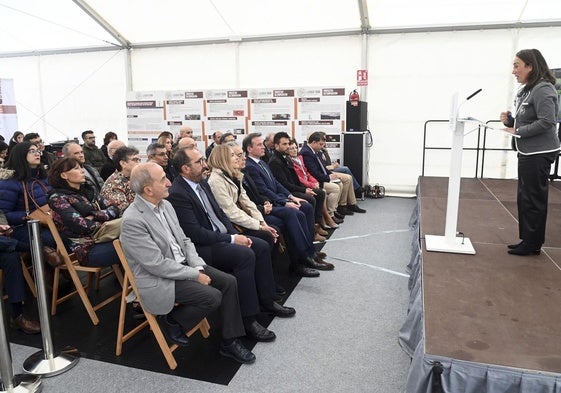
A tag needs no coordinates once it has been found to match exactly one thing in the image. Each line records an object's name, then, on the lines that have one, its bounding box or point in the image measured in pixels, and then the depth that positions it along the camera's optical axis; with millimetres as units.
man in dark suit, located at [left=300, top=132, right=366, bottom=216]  5578
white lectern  2664
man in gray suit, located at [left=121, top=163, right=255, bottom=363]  2244
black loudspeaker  6852
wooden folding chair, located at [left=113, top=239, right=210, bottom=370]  2344
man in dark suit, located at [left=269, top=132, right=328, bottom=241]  4746
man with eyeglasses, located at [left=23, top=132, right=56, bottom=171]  5441
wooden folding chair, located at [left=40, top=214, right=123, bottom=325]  2781
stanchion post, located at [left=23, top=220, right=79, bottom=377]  2326
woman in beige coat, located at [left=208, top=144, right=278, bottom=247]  3279
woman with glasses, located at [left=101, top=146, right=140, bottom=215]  3209
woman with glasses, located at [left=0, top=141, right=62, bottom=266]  3059
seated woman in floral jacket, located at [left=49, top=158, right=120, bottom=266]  2777
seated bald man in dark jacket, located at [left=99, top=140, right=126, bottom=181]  4691
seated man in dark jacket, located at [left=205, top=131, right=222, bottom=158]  6248
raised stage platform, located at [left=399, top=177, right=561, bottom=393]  1590
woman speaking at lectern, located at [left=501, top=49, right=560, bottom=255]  2494
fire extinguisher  6804
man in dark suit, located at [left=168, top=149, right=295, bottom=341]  2688
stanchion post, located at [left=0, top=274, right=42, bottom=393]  2118
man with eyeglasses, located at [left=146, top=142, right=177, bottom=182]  3926
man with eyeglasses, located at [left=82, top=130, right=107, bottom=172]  6223
